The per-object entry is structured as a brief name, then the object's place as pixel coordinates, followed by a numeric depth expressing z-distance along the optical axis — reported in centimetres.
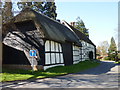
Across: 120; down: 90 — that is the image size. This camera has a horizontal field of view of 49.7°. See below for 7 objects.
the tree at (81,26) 4883
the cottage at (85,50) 2591
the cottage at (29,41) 1371
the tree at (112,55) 4023
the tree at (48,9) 3784
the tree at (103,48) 6708
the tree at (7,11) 1491
